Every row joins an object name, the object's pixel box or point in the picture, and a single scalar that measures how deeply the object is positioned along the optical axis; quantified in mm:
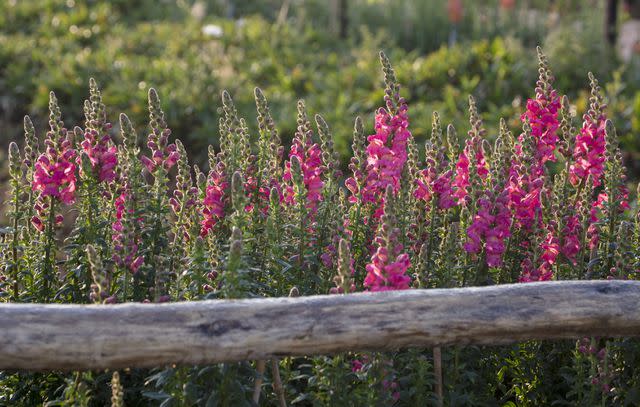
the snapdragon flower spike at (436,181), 3771
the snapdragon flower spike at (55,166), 3553
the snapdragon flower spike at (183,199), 3611
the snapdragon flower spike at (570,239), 3859
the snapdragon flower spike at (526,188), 3777
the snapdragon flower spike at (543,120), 3916
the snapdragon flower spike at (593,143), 3875
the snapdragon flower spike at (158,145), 3635
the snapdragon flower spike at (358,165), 3621
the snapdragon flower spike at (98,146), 3615
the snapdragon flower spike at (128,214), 3400
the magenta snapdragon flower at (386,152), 3717
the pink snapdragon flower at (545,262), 3797
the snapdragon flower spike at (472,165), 3721
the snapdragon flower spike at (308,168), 3809
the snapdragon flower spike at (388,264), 3109
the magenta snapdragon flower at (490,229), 3693
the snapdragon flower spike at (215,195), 3734
